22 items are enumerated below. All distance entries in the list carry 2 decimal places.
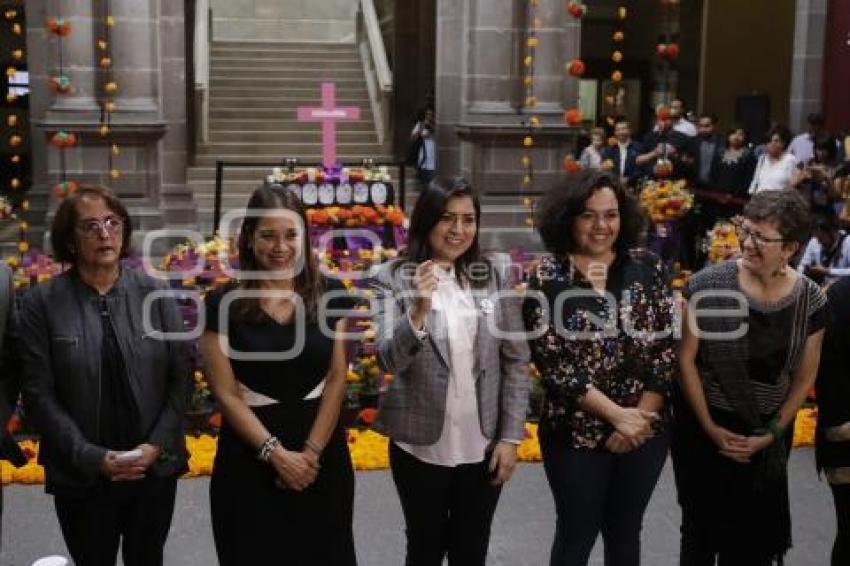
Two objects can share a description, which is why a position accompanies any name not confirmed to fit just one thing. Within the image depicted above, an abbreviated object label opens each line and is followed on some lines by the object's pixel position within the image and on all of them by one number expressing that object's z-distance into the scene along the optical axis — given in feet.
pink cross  36.27
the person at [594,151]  39.73
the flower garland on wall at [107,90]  36.22
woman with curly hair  12.09
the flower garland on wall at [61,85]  32.24
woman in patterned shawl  12.46
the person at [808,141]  43.39
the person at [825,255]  25.93
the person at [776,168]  38.55
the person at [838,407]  12.75
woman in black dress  11.23
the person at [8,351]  11.68
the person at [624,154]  39.32
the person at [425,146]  44.01
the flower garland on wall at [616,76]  29.58
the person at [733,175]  40.86
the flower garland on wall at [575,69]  31.12
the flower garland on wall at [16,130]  58.08
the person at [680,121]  45.21
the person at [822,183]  36.57
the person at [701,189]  41.11
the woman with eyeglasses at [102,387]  11.25
